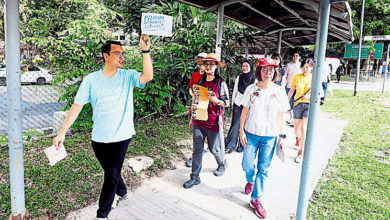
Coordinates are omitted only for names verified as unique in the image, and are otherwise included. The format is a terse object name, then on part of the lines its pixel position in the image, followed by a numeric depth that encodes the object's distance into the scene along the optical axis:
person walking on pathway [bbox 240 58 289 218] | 3.03
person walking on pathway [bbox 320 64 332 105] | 6.30
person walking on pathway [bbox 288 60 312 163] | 4.56
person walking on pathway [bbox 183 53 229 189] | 3.51
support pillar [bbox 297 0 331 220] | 2.17
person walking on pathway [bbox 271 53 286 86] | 5.09
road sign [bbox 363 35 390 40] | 12.36
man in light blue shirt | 2.50
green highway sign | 15.76
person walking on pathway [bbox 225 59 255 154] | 4.51
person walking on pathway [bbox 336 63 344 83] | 24.29
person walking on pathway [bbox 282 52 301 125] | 6.21
